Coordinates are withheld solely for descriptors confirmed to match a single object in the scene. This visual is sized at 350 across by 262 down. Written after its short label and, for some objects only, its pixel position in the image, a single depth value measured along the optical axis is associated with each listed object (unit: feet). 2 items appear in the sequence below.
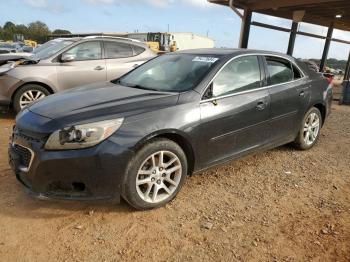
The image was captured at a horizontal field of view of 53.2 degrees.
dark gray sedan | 9.78
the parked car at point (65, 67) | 21.79
